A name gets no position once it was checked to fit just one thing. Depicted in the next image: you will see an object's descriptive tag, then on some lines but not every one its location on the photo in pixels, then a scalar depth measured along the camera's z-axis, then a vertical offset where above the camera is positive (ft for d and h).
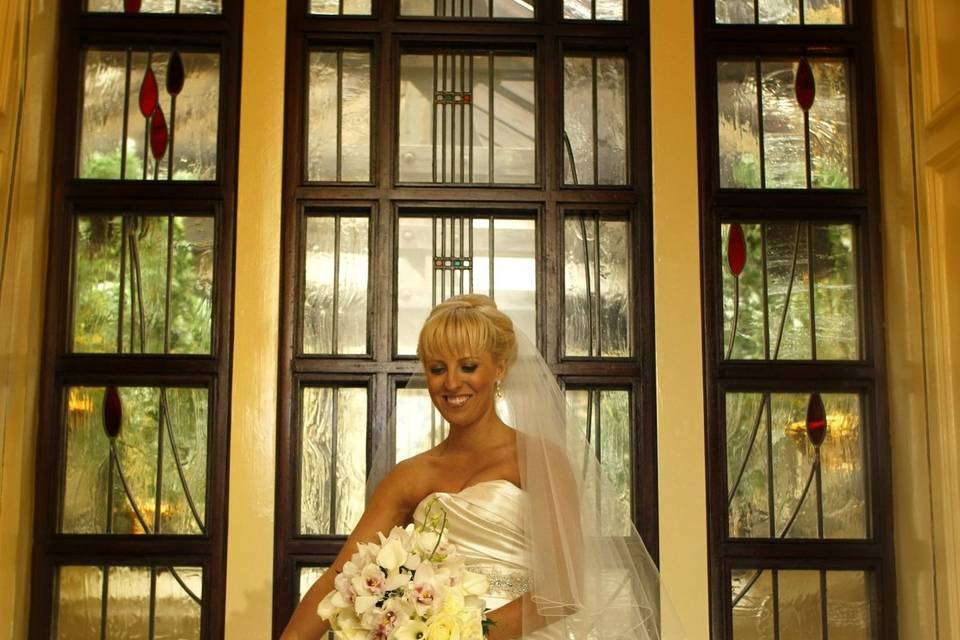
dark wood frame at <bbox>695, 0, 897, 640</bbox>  13.26 +1.39
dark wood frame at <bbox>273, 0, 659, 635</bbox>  13.29 +2.68
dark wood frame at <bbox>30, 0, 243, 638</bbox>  13.06 +1.19
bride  10.00 -0.61
